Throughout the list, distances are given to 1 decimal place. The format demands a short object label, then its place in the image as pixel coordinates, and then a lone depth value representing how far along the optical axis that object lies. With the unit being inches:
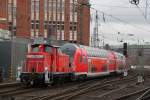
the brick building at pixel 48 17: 3385.8
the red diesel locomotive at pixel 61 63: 1150.3
